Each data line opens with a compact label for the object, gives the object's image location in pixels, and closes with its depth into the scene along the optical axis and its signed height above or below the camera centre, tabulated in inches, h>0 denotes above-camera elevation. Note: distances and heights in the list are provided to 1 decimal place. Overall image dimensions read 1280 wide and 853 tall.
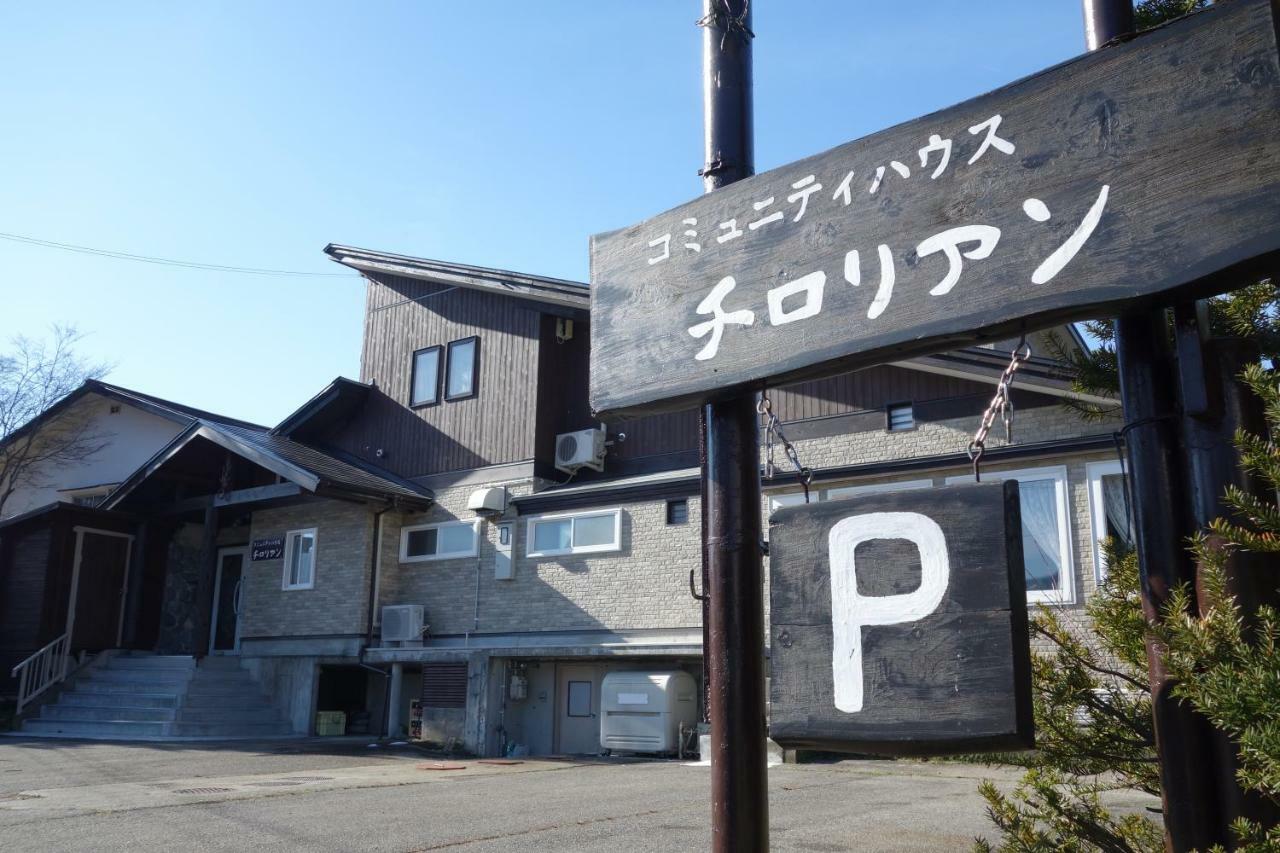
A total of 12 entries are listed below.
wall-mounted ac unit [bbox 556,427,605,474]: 705.0 +142.5
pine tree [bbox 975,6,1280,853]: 85.3 -0.4
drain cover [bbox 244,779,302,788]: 414.0 -47.8
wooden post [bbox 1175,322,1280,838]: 92.7 +20.4
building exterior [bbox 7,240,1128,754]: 550.6 +99.8
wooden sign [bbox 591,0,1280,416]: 89.0 +43.1
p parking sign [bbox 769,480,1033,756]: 93.6 +4.1
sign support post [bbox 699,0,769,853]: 118.6 +6.8
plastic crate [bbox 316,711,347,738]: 716.7 -41.0
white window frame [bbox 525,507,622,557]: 652.7 +80.6
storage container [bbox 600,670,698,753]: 576.7 -23.8
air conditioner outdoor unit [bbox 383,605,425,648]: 709.9 +25.7
